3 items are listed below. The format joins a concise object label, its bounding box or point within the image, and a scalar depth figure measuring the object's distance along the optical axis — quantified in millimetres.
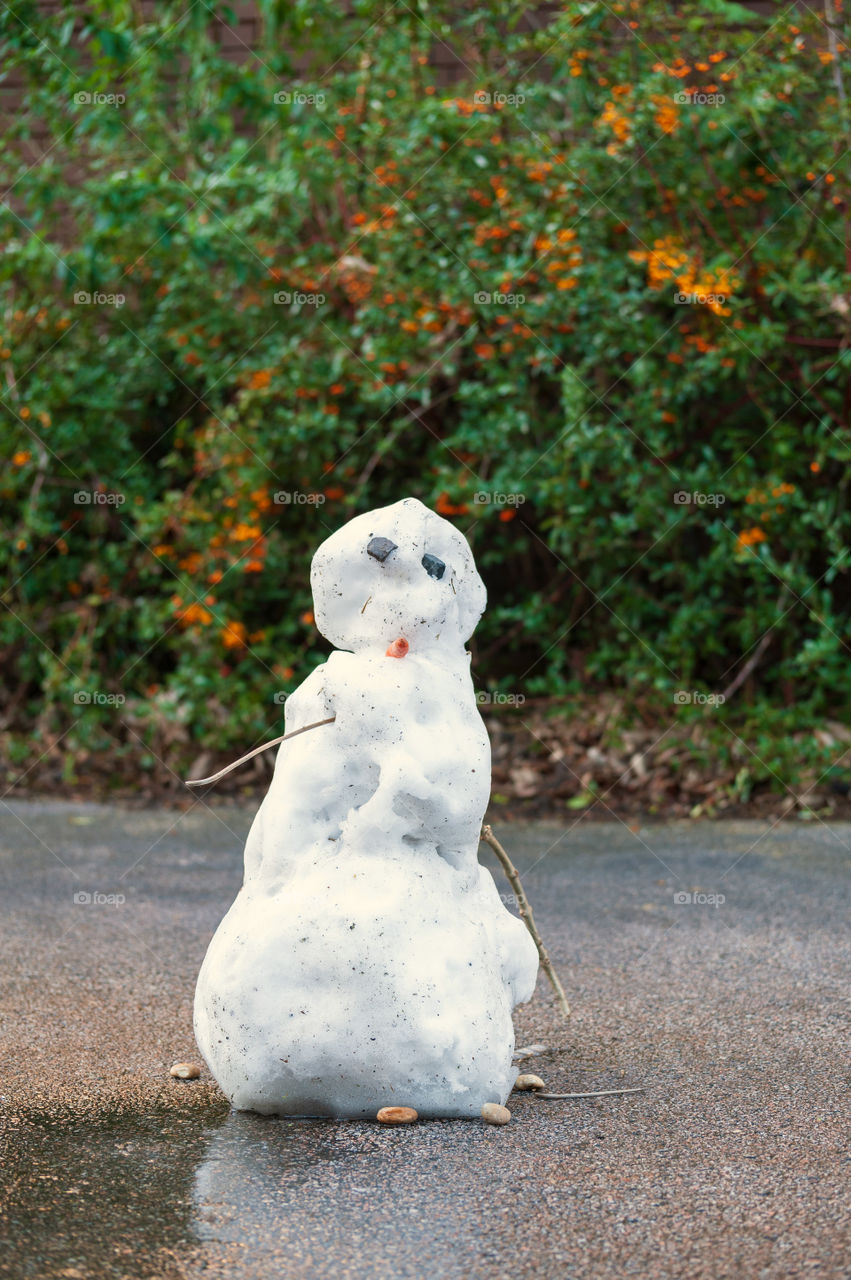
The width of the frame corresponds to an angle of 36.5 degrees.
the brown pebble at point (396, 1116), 2635
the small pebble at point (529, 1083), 2924
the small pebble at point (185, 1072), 3010
